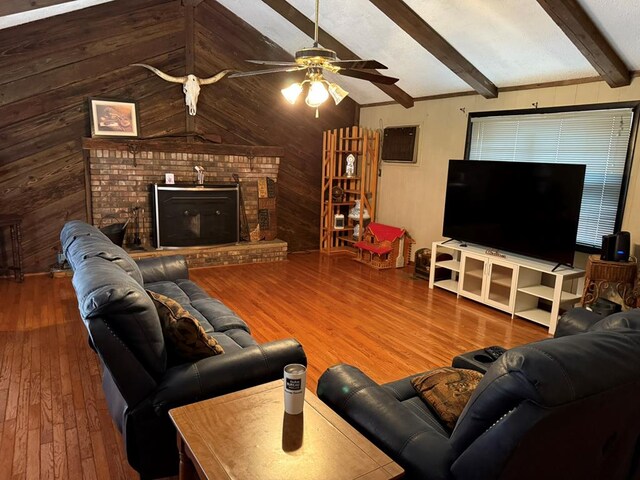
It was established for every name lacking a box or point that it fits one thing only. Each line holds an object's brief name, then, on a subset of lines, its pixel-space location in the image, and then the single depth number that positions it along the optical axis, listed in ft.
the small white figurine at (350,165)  22.08
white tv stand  13.38
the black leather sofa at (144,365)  5.75
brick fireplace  17.61
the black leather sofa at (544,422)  3.68
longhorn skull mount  18.26
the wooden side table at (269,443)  4.30
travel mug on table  4.96
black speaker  11.84
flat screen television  13.08
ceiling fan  9.34
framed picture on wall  17.06
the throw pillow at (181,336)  6.67
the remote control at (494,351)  7.66
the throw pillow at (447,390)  5.93
